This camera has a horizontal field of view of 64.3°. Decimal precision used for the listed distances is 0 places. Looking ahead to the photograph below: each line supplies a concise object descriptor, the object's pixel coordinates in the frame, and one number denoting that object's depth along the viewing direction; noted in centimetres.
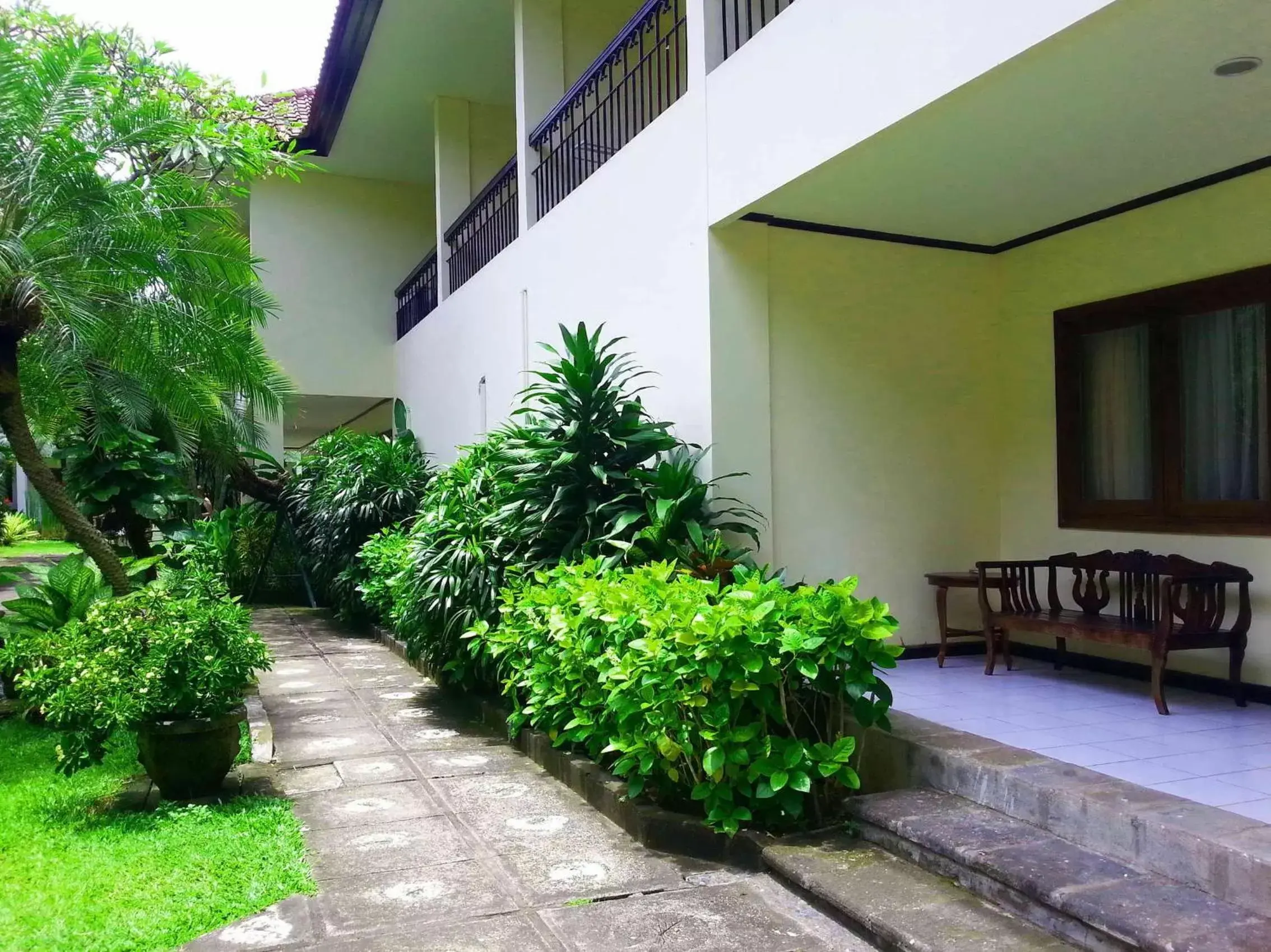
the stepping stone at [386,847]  404
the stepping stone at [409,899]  349
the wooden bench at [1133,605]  479
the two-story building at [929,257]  436
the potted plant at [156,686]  460
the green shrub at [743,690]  395
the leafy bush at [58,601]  680
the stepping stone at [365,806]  464
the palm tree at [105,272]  620
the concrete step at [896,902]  306
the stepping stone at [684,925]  330
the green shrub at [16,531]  2441
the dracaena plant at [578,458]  607
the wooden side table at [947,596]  614
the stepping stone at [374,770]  532
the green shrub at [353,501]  1130
